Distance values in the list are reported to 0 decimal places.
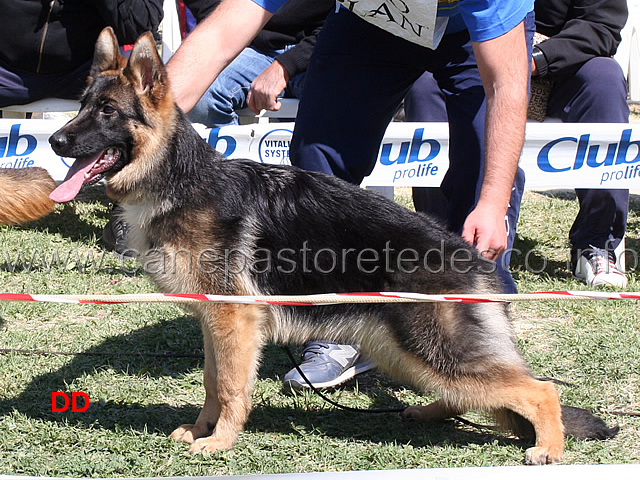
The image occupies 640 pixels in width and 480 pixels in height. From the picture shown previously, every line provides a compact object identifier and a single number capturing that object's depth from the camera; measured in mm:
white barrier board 5078
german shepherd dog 2758
